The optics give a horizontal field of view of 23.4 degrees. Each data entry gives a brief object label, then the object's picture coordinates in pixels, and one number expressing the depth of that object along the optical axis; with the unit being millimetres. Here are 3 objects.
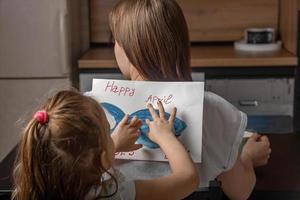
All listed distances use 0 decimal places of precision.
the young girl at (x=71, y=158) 1579
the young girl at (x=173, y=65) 1943
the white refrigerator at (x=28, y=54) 4022
